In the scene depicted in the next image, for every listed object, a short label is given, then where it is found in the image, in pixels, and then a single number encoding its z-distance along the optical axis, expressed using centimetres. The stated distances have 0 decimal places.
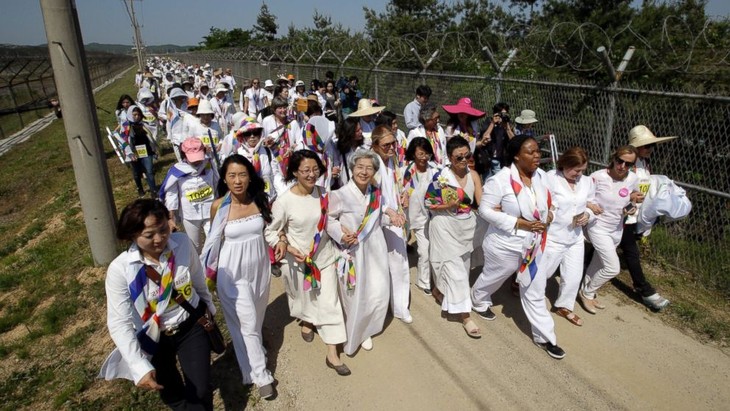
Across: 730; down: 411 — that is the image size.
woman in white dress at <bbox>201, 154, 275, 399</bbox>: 321
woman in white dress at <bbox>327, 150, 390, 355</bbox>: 354
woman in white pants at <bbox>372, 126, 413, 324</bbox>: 397
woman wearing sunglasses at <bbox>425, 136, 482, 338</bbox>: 396
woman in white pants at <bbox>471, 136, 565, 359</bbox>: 361
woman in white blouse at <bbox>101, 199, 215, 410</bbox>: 236
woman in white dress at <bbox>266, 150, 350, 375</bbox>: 339
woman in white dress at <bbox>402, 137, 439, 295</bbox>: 433
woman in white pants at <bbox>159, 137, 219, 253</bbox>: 417
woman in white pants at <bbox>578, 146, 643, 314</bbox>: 406
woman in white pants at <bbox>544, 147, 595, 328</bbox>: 381
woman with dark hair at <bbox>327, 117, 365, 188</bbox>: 495
